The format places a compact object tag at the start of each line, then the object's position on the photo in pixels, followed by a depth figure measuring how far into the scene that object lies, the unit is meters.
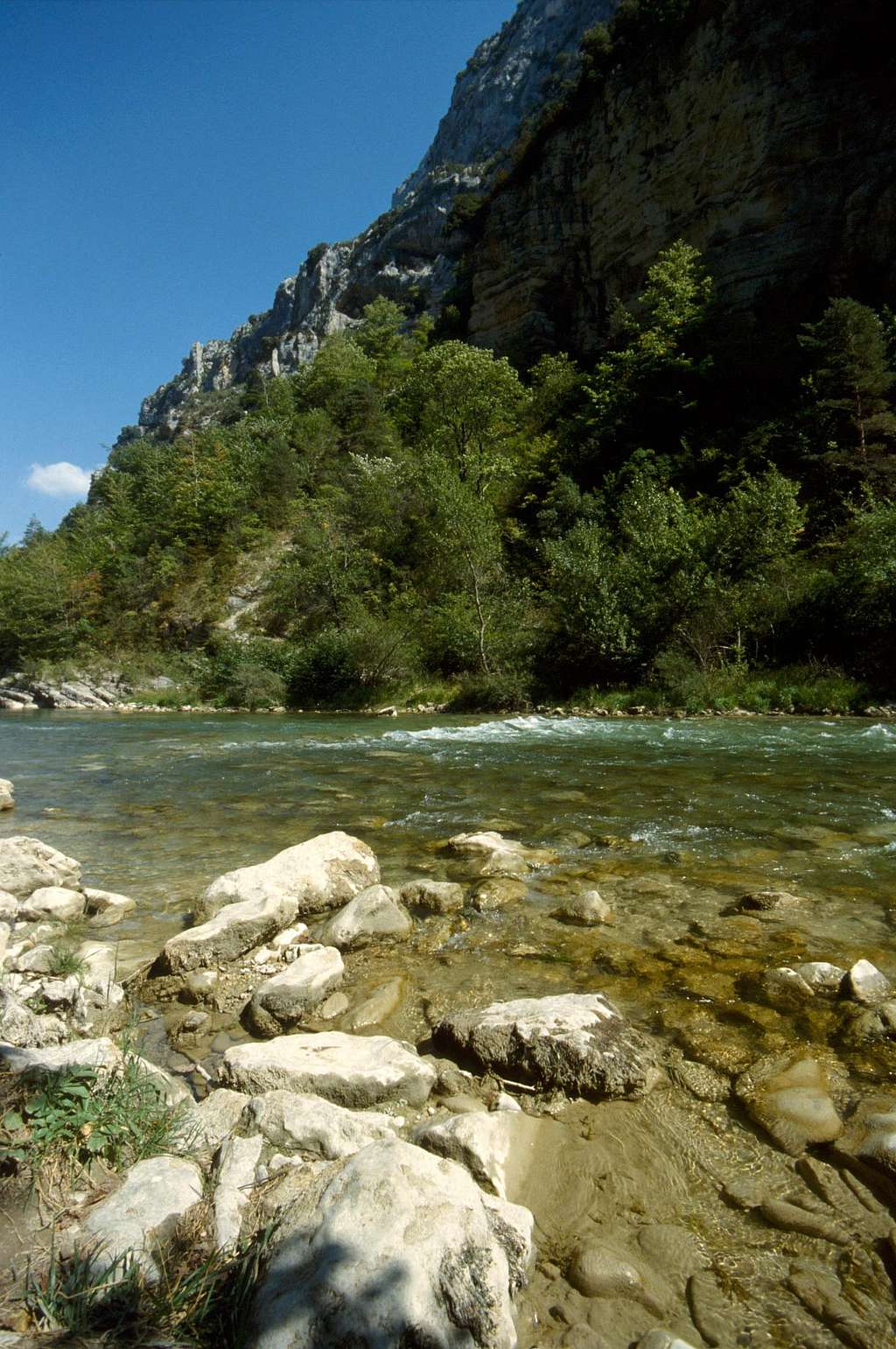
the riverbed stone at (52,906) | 4.61
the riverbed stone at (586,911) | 4.50
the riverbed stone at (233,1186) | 1.84
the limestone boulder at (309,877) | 4.59
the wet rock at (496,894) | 4.86
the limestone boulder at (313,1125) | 2.29
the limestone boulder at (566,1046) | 2.72
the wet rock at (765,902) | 4.57
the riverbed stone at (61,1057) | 2.21
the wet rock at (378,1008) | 3.40
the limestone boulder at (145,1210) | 1.67
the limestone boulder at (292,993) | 3.35
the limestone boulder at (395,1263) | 1.48
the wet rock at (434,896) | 4.82
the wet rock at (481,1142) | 2.25
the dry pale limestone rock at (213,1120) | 2.27
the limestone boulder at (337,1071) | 2.62
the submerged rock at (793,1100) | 2.46
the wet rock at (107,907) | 4.75
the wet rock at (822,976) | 3.47
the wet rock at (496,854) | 5.58
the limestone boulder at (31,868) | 5.02
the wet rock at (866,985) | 3.31
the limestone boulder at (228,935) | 3.84
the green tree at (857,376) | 23.81
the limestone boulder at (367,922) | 4.24
